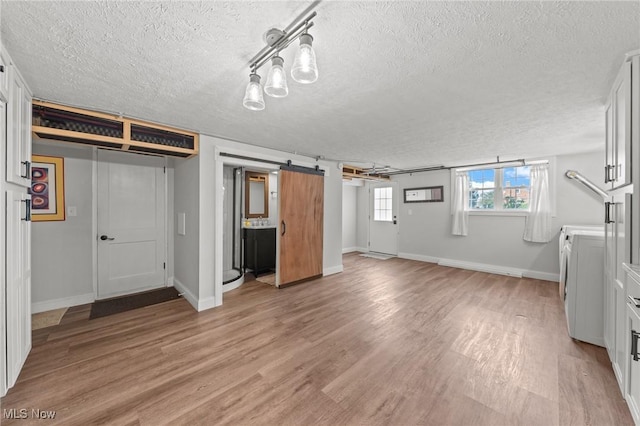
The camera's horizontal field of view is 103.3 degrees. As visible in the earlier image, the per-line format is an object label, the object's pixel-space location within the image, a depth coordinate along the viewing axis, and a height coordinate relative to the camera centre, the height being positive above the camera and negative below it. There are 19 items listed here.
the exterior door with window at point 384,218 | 7.00 -0.18
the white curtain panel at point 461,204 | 5.64 +0.18
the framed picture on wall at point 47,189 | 3.14 +0.27
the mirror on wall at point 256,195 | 5.40 +0.36
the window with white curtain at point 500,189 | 5.02 +0.50
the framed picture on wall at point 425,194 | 6.10 +0.44
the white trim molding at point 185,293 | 3.33 -1.19
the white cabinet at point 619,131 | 1.60 +0.59
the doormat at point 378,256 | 6.70 -1.19
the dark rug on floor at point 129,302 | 3.18 -1.26
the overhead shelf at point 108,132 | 2.40 +0.85
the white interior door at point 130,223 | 3.62 -0.20
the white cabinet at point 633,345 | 1.42 -0.77
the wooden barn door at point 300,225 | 4.18 -0.23
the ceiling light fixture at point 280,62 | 1.23 +0.79
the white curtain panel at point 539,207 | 4.63 +0.10
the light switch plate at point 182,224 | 3.71 -0.20
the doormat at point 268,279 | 4.47 -1.25
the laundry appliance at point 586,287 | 2.41 -0.73
